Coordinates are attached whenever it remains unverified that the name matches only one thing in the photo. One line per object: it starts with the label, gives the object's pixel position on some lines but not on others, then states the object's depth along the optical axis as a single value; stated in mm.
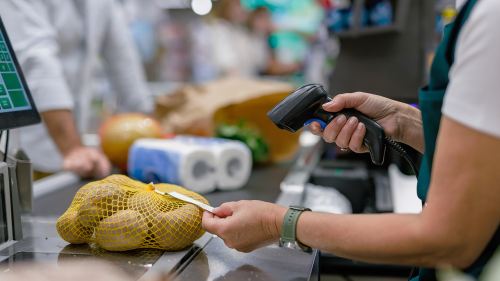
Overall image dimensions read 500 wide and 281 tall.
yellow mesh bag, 759
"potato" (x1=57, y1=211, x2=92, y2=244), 787
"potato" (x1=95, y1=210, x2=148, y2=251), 751
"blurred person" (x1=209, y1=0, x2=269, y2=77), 3627
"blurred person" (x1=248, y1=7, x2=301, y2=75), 4234
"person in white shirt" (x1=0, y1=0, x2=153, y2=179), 1618
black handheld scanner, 857
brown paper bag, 1875
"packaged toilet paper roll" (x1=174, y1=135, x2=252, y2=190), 1495
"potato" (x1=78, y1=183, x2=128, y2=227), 780
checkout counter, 725
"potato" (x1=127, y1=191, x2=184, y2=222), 782
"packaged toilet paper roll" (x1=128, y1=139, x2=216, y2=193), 1400
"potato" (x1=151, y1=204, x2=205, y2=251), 764
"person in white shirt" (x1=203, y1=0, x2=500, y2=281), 498
